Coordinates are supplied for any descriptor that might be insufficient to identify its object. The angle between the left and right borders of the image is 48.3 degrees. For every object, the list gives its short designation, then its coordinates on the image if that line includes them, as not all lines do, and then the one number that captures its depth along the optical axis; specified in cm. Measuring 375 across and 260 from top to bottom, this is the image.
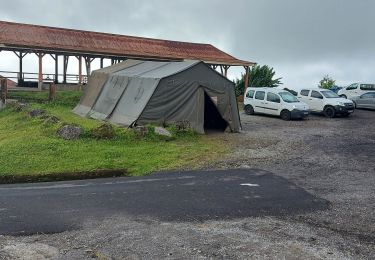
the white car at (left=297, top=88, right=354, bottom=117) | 2433
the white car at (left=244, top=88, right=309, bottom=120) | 2294
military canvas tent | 1617
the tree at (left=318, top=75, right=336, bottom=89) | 4871
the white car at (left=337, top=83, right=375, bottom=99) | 2947
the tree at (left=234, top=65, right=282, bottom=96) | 3781
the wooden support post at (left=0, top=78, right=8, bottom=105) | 2222
